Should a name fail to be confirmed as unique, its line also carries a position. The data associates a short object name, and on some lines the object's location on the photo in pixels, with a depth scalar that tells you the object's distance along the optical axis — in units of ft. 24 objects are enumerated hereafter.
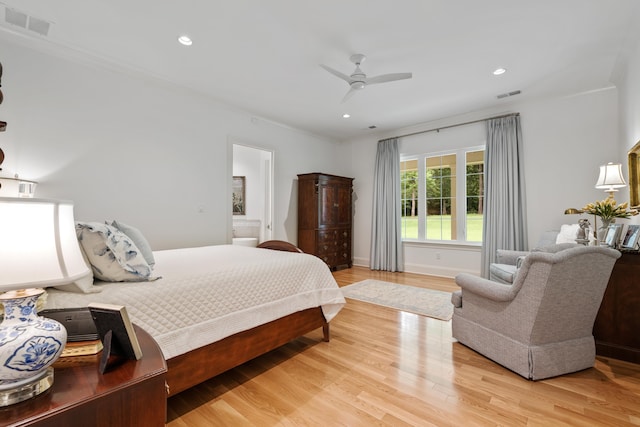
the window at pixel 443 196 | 15.94
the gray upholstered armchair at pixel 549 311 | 5.99
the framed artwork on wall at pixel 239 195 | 20.92
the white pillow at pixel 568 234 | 10.59
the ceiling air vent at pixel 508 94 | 12.83
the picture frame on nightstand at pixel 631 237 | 7.16
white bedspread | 4.82
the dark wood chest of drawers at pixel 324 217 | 17.12
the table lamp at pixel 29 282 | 2.13
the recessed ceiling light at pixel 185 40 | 8.80
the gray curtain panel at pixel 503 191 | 13.92
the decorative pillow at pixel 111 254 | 4.78
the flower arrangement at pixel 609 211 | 8.20
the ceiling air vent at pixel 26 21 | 7.75
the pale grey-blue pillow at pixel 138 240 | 6.18
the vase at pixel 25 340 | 2.12
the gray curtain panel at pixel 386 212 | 18.01
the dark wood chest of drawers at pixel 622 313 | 7.02
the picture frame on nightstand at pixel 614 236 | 7.66
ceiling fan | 9.61
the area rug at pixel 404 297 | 10.84
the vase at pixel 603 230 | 8.27
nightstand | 2.11
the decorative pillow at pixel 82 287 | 4.46
